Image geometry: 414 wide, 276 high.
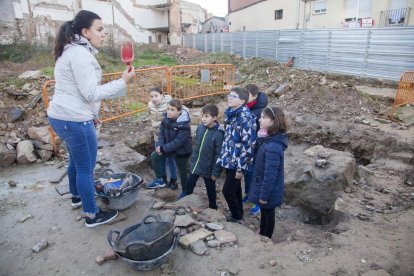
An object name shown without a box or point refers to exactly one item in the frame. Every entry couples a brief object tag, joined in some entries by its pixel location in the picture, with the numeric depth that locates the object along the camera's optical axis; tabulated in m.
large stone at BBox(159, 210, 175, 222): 3.12
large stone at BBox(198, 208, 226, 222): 3.27
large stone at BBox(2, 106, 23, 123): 5.58
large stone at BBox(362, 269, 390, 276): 2.42
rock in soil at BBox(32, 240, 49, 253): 2.75
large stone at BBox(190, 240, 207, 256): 2.67
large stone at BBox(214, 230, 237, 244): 2.85
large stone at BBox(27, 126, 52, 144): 4.92
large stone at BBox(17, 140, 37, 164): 4.66
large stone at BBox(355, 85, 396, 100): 7.47
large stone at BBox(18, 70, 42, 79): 7.64
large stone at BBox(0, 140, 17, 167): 4.57
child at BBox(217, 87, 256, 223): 3.34
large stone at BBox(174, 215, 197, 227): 2.98
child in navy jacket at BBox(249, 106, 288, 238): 2.89
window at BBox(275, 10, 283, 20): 19.60
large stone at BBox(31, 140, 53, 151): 4.85
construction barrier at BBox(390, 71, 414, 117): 6.79
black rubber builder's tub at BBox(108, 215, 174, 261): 2.30
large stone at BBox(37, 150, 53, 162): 4.78
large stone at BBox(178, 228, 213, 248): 2.75
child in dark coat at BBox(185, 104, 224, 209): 3.55
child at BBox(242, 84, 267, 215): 4.16
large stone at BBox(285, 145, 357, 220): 4.22
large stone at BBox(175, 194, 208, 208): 3.70
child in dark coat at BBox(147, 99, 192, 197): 4.01
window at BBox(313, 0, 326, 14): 16.39
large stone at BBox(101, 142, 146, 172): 4.74
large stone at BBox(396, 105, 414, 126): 6.36
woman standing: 2.42
